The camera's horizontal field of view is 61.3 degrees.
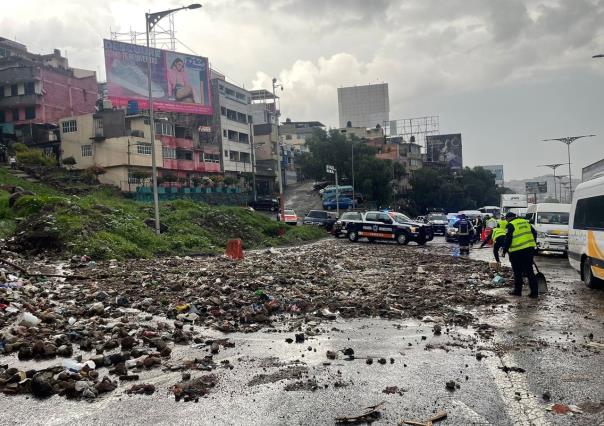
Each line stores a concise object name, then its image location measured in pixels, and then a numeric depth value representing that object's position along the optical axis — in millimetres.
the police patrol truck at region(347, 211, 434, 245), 27031
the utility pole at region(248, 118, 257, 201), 61028
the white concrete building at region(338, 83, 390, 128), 100312
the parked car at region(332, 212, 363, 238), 28984
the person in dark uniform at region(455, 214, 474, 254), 22906
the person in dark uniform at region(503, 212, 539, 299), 10391
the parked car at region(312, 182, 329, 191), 67938
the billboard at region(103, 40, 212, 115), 51531
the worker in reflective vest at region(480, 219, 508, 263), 12625
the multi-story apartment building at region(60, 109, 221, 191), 46656
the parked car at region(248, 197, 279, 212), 54062
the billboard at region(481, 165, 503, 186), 164000
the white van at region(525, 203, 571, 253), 20062
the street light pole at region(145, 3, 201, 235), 21123
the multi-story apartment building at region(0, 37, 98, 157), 50531
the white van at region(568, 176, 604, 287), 10781
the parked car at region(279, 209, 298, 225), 41134
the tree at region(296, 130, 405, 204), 63000
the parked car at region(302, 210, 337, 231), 39281
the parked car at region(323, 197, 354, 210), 57219
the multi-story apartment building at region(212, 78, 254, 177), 64000
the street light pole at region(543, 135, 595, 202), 50806
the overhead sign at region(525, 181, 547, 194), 91412
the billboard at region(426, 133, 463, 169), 99562
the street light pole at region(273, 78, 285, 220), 38288
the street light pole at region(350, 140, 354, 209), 59909
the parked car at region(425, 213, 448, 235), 38072
